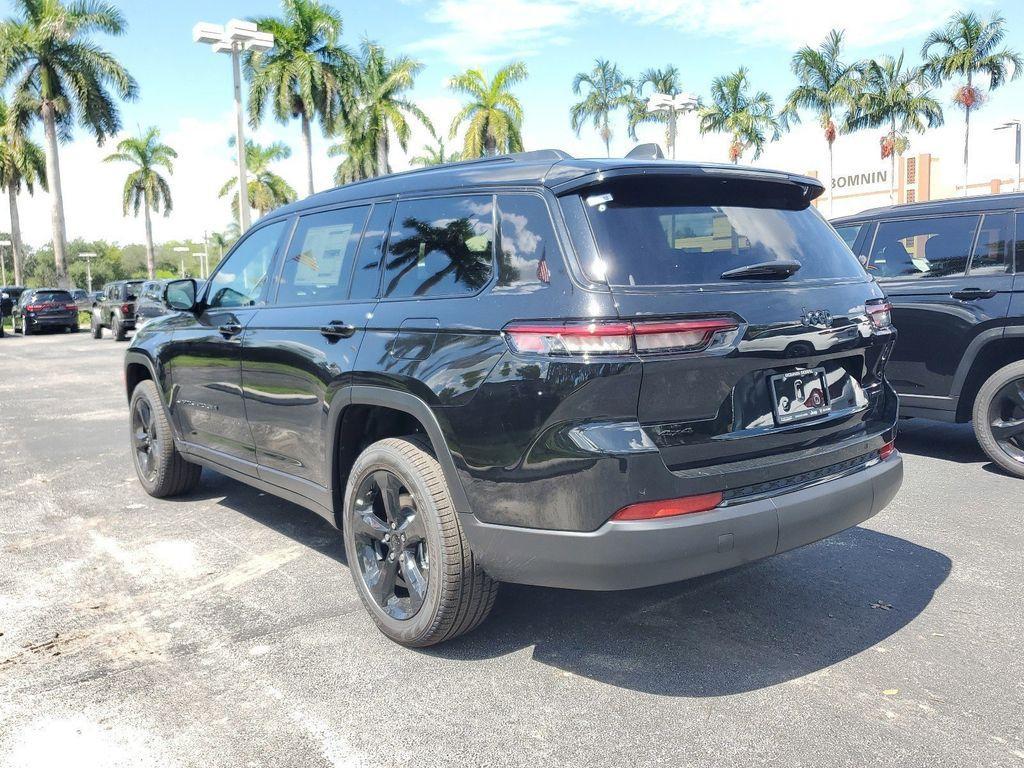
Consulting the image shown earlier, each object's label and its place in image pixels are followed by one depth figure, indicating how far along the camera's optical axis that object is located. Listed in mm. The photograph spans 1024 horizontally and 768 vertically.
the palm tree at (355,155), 41000
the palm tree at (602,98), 51375
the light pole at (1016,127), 29062
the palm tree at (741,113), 46031
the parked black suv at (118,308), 24281
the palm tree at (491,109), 38406
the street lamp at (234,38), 19859
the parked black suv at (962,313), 5910
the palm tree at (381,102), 39688
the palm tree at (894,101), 43522
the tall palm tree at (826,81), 43438
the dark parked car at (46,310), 28922
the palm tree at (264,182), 52375
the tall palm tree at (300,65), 35062
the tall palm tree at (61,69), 34031
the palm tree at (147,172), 53219
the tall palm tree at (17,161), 36062
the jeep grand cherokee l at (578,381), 2754
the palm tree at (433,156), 45762
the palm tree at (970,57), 40719
